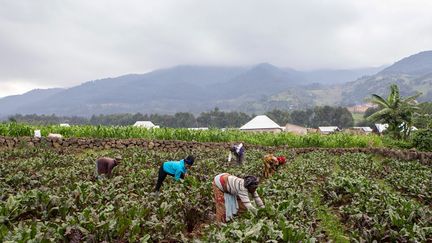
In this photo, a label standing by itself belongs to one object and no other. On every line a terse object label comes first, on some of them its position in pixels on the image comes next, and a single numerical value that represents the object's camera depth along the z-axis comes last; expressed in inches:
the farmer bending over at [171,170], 423.2
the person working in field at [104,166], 490.6
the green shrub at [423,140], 1027.4
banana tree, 1286.9
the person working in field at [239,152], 713.0
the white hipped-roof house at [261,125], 2568.9
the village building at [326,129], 3414.9
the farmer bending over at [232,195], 289.4
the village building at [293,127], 3100.4
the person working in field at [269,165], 595.2
